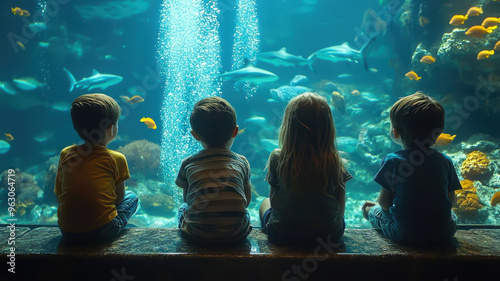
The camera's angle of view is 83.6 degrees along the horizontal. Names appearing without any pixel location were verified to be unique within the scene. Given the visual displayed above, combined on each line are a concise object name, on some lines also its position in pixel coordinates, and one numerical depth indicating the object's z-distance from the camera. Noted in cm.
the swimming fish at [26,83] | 1105
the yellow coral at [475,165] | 575
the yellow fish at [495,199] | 438
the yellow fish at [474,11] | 644
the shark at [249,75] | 880
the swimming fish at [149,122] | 644
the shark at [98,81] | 883
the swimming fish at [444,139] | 498
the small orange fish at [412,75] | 742
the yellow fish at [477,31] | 582
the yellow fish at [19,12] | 812
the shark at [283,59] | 1088
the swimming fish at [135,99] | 735
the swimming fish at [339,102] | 953
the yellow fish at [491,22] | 609
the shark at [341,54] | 1016
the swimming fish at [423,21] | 875
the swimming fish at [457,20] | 635
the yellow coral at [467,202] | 521
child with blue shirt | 172
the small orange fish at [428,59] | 739
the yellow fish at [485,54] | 615
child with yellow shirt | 170
